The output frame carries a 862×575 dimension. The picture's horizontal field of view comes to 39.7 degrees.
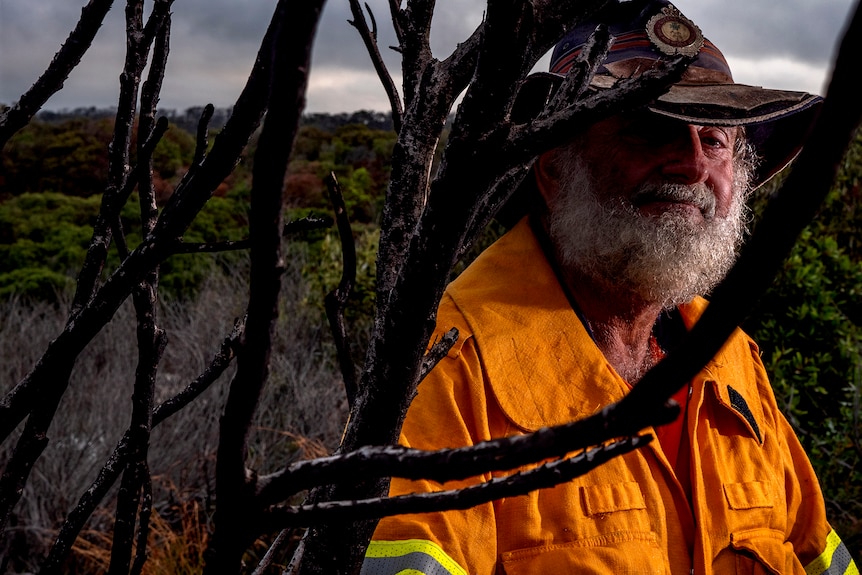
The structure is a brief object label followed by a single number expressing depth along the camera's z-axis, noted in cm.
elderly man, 81
